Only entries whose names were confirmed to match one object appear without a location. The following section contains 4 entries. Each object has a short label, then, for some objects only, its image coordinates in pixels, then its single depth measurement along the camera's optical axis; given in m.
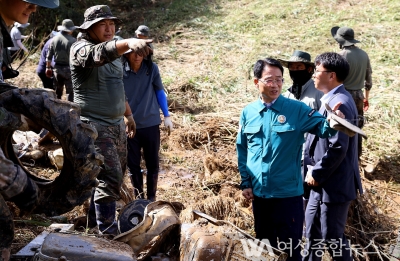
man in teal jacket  3.75
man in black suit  3.99
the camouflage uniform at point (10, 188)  2.22
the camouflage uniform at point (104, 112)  4.20
